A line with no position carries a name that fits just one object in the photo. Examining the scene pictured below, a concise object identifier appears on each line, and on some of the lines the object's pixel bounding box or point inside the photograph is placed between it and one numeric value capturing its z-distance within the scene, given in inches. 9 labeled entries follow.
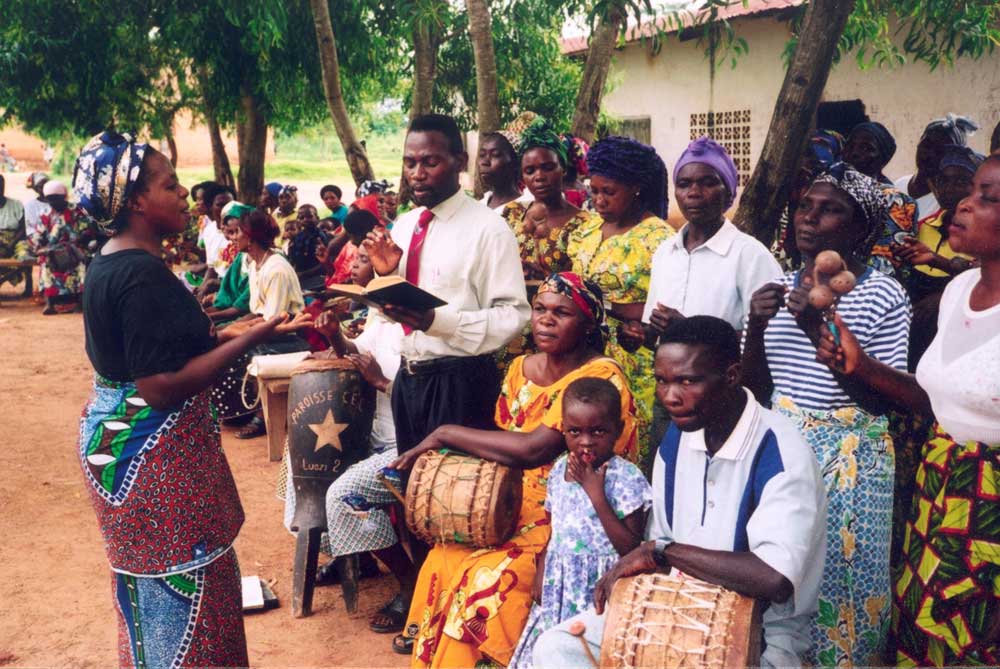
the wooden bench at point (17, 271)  553.3
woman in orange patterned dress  131.6
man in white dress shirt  151.1
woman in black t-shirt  111.5
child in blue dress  122.6
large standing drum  177.2
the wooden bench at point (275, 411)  242.1
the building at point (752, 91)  381.7
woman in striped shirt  117.6
